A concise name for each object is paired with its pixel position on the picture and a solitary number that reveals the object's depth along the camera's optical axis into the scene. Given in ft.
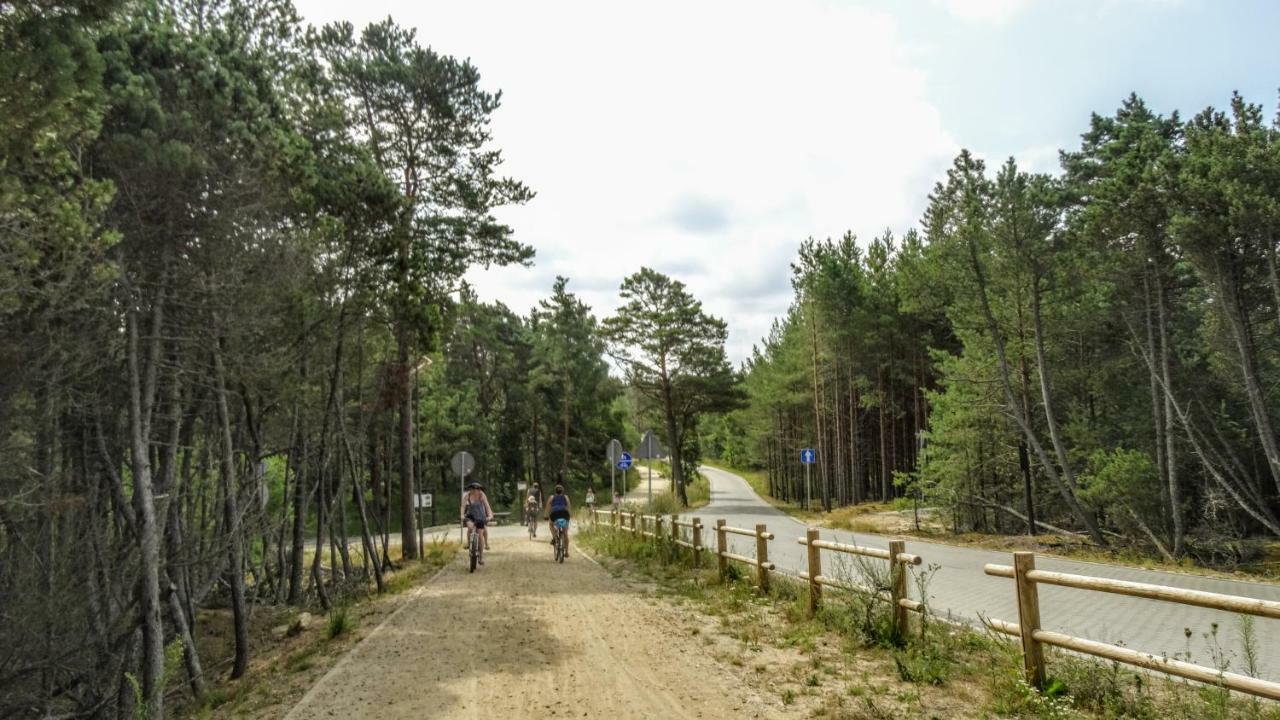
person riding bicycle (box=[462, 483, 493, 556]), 52.85
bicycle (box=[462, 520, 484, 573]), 53.32
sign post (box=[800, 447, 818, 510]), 110.32
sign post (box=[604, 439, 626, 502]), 75.51
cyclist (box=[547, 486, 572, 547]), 57.47
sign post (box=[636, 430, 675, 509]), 71.10
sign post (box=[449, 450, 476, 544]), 67.05
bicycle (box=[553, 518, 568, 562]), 57.36
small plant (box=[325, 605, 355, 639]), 31.81
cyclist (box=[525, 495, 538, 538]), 91.09
